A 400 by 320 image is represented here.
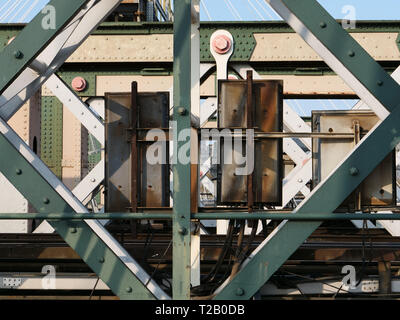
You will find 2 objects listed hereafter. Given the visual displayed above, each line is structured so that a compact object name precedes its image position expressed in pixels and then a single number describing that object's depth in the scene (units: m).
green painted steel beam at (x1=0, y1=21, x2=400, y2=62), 11.37
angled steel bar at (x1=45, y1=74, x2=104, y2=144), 10.97
